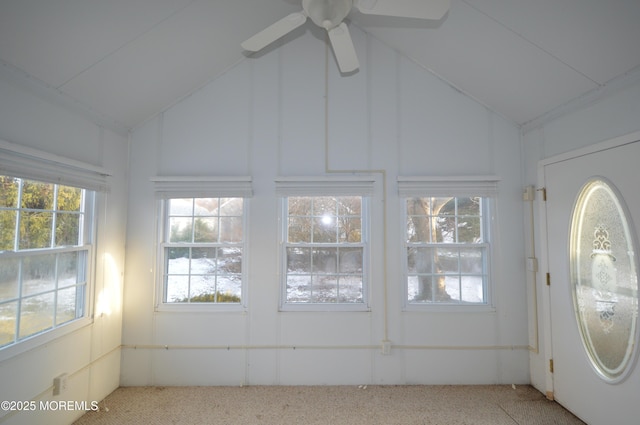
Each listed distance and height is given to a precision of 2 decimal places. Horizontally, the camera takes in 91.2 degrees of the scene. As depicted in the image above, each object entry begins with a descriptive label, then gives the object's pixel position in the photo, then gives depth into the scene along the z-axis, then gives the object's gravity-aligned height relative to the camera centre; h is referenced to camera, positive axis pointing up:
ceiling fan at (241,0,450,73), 1.59 +1.12
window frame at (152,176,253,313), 2.96 +0.29
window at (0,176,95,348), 1.97 -0.21
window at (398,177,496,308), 2.96 -0.13
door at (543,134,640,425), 2.03 -0.39
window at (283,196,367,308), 3.04 -0.23
